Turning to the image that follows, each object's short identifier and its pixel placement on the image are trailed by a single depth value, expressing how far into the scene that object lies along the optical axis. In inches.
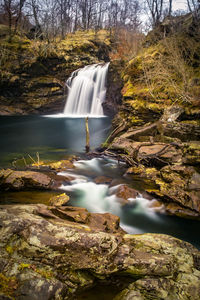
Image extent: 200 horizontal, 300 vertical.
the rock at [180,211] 175.6
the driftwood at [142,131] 319.9
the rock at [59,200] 177.3
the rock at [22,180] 209.8
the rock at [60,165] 282.9
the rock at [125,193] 212.5
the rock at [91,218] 131.0
